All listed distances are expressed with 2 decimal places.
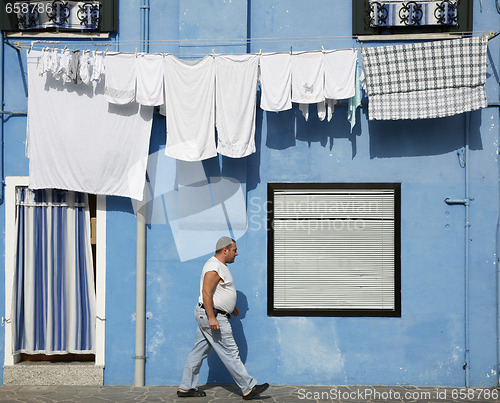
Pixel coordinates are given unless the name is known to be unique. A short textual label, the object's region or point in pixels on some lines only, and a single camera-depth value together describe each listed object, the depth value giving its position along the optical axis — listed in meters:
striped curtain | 7.83
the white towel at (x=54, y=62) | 7.43
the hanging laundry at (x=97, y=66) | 7.46
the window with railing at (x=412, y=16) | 7.68
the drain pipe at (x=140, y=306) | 7.69
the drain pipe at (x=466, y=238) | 7.61
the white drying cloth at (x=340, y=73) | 7.39
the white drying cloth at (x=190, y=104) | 7.43
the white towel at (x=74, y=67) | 7.43
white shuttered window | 7.76
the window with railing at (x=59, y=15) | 7.84
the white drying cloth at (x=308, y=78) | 7.41
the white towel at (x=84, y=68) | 7.44
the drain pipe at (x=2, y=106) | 7.83
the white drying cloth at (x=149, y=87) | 7.45
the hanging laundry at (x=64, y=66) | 7.44
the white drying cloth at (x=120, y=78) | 7.50
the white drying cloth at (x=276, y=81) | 7.45
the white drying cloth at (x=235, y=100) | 7.44
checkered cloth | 7.37
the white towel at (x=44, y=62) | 7.43
